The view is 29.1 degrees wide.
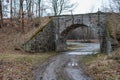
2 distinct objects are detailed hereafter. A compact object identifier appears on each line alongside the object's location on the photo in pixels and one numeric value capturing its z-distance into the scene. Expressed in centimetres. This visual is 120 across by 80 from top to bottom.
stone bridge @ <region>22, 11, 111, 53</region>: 2680
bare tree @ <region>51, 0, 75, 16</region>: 5011
